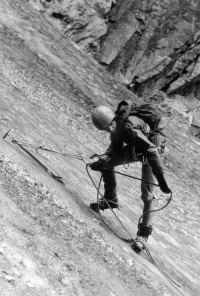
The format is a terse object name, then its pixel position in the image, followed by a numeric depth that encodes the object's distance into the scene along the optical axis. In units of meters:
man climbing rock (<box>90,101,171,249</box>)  6.52
